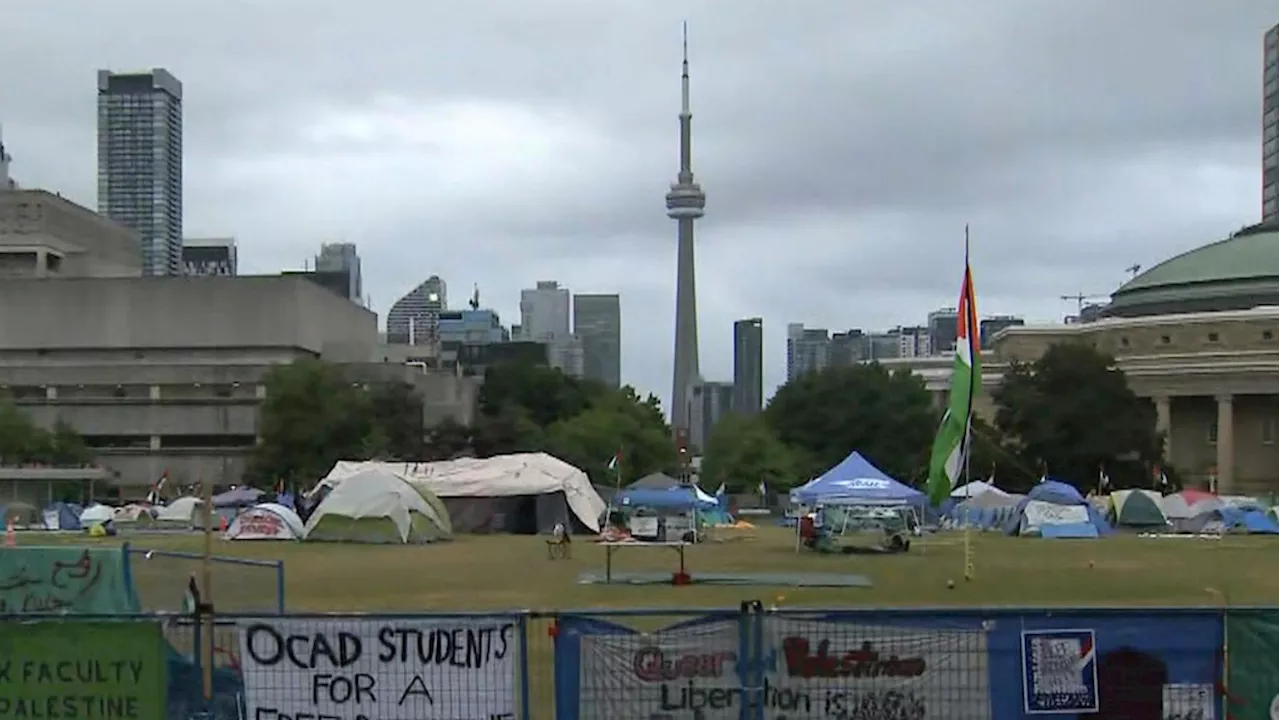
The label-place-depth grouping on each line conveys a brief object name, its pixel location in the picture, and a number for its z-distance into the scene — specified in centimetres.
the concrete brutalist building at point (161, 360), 12569
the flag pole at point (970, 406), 2748
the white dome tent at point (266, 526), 4966
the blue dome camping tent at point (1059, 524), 5625
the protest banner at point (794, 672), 1047
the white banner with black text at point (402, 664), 1045
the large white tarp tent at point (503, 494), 5847
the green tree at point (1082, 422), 9956
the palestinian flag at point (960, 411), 2720
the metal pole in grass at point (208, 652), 1056
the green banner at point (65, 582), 1491
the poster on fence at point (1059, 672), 1042
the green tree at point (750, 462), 10531
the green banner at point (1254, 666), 1055
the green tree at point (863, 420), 11056
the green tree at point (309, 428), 10156
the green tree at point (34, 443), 10225
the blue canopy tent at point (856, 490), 4407
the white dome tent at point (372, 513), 4828
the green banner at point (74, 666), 1059
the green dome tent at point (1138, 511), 6444
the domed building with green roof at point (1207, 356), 11375
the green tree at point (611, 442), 10006
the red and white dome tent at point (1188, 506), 6450
